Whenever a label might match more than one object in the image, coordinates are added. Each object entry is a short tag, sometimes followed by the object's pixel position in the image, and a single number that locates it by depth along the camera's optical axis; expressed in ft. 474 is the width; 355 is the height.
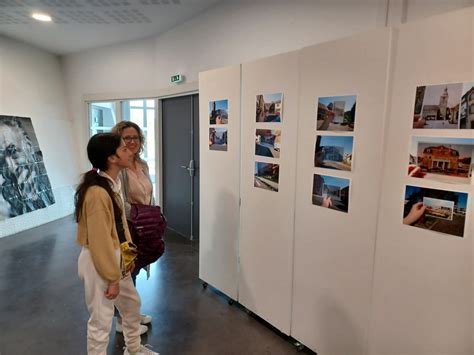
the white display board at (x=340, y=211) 5.35
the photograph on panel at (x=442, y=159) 4.48
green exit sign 13.14
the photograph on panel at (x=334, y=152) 5.74
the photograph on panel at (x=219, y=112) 8.38
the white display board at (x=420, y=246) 4.50
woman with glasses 6.95
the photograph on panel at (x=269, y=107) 6.91
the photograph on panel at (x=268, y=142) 7.04
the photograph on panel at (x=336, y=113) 5.63
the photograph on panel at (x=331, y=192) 5.88
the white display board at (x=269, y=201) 6.78
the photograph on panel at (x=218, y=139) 8.53
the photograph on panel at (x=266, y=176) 7.17
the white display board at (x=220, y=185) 8.21
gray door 13.44
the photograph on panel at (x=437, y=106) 4.49
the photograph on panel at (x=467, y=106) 4.34
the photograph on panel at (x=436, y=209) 4.59
